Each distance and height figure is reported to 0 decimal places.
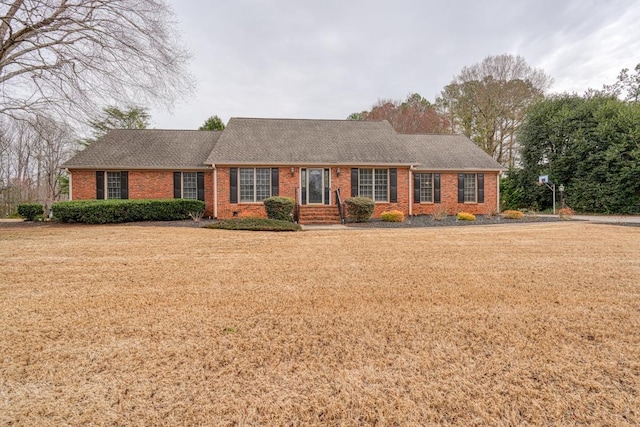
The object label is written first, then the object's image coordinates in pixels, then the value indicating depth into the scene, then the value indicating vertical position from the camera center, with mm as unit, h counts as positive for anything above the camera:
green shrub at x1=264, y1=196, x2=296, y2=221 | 11906 -84
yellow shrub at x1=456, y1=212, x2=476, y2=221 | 12930 -564
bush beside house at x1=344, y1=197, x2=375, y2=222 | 12326 -144
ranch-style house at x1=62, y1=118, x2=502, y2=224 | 13672 +1647
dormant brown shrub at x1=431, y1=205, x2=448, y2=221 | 13031 -433
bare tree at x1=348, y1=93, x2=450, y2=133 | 29062 +9564
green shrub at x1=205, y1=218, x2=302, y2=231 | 9750 -643
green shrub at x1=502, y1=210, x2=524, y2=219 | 13492 -517
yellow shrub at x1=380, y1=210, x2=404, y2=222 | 12508 -479
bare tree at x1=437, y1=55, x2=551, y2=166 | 23406 +8635
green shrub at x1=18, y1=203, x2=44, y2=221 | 13953 -92
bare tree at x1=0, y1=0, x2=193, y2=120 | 8469 +4716
